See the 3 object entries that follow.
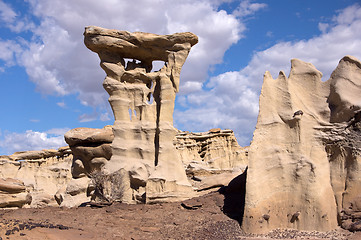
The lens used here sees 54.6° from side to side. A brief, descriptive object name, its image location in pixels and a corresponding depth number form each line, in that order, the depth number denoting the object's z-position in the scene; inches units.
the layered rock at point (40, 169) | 1158.3
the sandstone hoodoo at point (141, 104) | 582.2
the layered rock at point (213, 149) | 1120.8
